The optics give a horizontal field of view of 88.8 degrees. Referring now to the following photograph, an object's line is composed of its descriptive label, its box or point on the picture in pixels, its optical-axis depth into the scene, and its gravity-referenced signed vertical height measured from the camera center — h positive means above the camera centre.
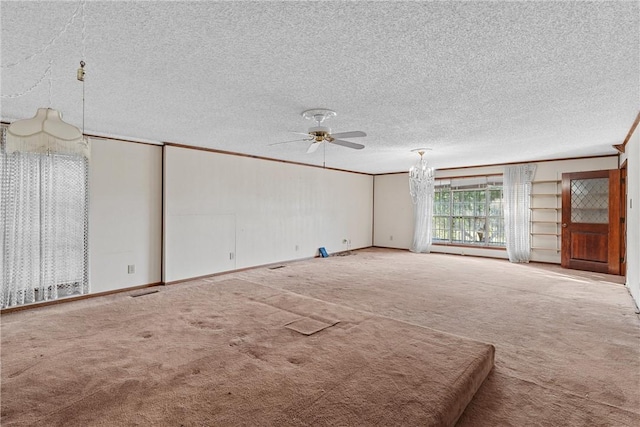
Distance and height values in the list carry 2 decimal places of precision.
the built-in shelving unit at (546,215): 7.19 +0.01
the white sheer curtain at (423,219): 8.95 -0.13
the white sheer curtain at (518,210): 7.45 +0.12
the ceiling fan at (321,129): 3.53 +0.95
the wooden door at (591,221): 6.02 -0.10
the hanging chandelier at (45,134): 1.87 +0.44
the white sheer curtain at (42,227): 3.95 -0.21
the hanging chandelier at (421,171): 6.02 +0.84
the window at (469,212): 8.24 +0.07
